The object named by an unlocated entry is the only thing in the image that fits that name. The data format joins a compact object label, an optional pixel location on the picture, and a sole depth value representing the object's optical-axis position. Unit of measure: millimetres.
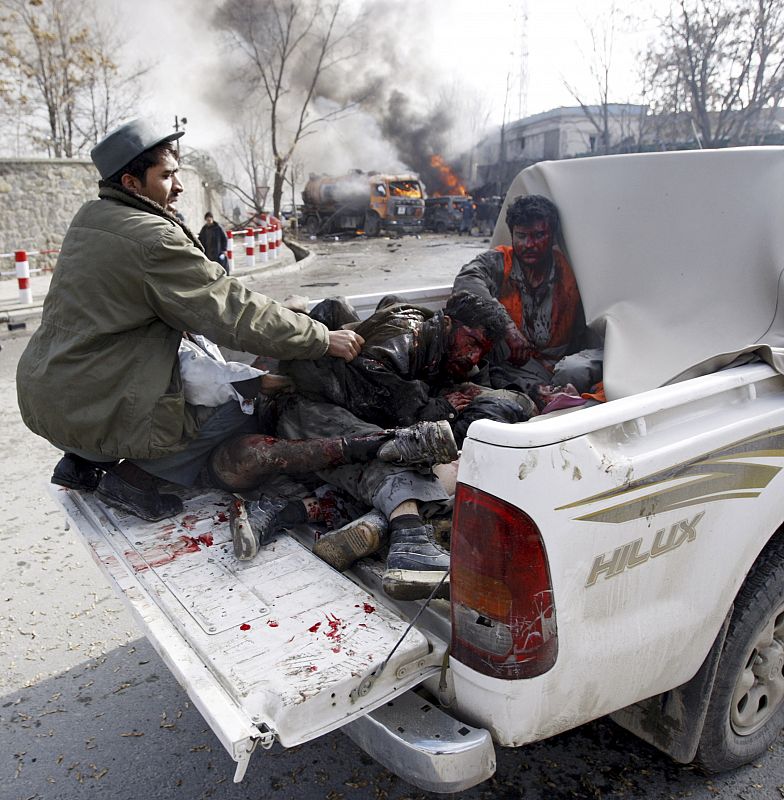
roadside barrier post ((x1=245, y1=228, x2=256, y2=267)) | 19477
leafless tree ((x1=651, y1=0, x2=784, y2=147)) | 19109
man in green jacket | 2758
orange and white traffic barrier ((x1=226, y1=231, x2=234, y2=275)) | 16612
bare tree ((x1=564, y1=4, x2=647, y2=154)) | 26964
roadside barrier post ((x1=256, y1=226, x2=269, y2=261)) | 20078
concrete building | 53094
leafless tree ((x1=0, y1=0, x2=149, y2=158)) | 23219
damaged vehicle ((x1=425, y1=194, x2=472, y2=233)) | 33378
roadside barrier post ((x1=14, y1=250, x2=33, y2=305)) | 12625
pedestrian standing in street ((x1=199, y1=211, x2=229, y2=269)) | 15125
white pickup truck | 1808
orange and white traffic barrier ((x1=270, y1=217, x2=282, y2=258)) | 21641
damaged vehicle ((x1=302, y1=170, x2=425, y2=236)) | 33344
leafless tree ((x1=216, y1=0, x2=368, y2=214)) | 40938
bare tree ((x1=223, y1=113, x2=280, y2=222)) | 44000
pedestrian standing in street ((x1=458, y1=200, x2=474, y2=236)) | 32906
